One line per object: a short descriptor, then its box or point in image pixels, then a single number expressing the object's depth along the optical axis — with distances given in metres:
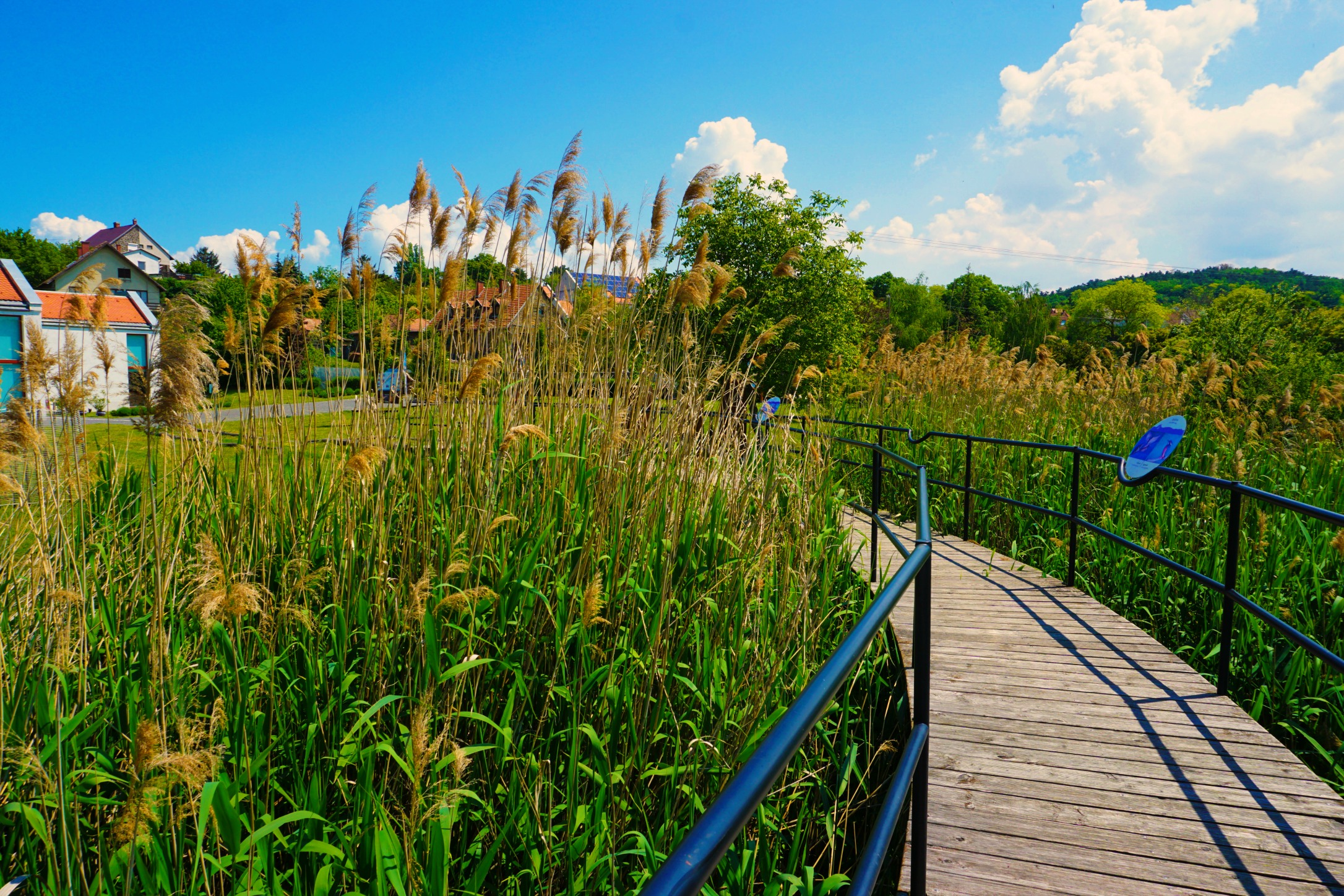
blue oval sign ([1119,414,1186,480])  3.42
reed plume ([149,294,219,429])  1.94
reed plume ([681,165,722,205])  3.71
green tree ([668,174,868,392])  13.49
